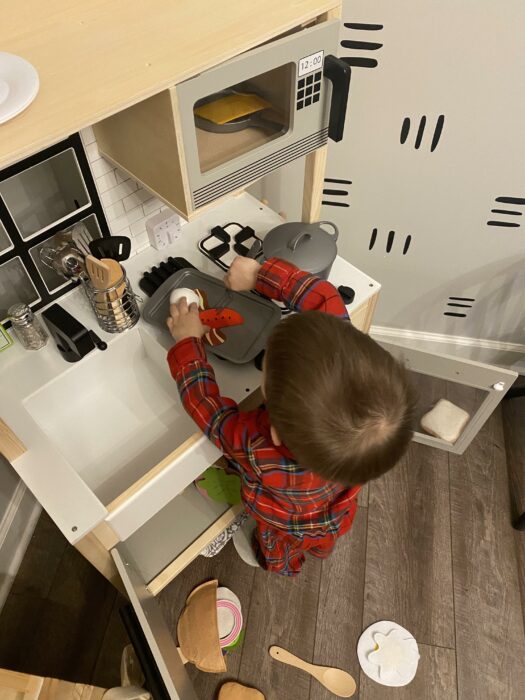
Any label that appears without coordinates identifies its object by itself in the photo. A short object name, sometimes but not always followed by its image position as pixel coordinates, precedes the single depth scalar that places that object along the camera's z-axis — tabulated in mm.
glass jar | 1035
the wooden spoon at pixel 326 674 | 1422
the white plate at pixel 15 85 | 668
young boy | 760
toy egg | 1085
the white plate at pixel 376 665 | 1440
